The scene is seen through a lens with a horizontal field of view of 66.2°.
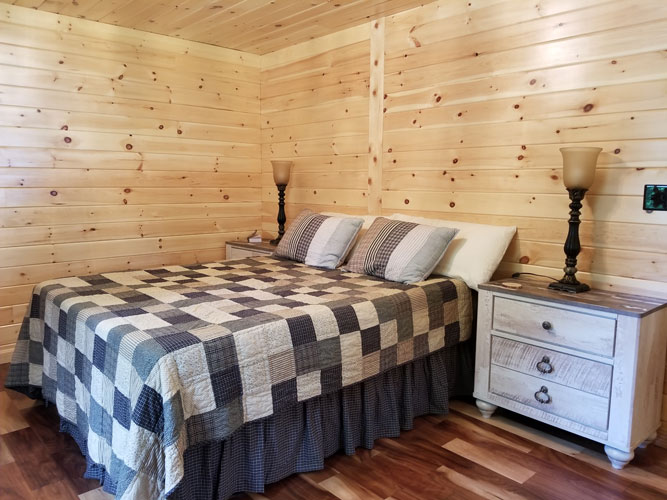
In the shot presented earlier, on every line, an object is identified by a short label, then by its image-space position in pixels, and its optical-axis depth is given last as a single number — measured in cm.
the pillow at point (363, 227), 304
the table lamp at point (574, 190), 214
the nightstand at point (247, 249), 364
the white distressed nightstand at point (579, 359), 198
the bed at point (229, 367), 160
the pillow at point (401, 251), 251
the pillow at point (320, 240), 292
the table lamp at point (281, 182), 362
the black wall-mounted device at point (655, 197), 215
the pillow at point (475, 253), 255
